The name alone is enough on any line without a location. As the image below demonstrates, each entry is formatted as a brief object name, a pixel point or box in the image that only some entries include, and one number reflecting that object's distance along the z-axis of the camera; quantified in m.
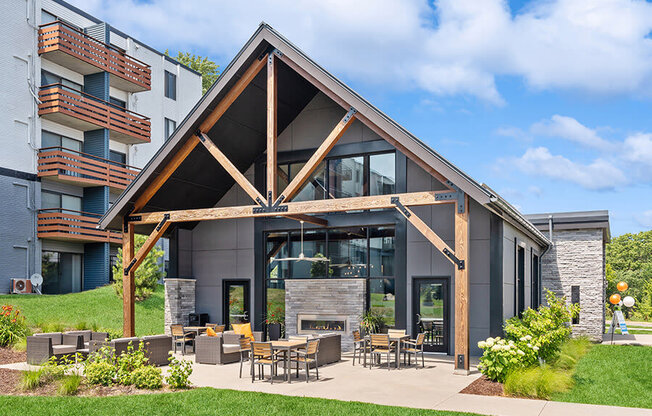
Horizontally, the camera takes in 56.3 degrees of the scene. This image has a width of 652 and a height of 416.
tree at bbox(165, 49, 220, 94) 46.91
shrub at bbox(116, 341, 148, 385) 11.02
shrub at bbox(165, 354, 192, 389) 10.84
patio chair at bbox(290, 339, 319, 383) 12.15
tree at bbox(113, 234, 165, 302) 25.17
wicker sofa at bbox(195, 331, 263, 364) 14.25
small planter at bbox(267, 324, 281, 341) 17.89
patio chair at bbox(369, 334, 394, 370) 13.67
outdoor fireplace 17.17
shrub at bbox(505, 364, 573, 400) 10.42
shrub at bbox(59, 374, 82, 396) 10.56
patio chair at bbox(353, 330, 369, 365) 14.33
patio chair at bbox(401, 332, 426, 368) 13.80
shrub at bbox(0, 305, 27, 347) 15.86
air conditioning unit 25.06
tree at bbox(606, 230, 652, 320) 41.97
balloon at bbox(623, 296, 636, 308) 22.65
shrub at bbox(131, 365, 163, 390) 10.83
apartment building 25.80
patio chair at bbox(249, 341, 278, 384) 12.16
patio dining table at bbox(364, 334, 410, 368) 13.74
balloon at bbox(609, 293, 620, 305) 23.68
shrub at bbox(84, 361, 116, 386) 11.07
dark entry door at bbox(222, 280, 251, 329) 18.83
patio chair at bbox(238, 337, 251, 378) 13.21
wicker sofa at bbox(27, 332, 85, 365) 13.77
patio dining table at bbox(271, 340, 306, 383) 12.15
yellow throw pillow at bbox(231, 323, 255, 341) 16.25
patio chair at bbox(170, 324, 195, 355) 15.89
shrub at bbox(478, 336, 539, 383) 11.42
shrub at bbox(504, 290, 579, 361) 12.79
